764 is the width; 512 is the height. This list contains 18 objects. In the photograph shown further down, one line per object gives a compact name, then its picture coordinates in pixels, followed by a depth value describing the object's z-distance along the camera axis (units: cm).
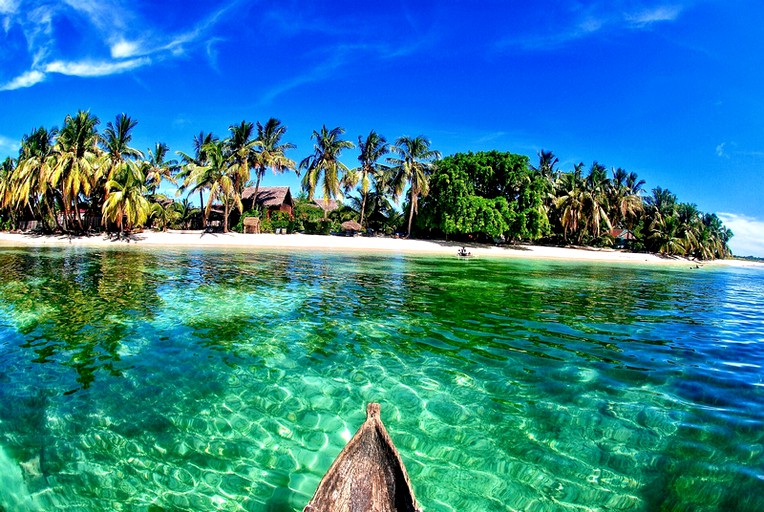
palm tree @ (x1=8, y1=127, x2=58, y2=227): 3562
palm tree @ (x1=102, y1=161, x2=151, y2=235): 3562
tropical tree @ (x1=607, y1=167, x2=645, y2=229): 5784
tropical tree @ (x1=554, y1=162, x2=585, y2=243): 5138
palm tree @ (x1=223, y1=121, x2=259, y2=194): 4509
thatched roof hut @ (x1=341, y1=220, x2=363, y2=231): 5139
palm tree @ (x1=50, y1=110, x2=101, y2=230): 3419
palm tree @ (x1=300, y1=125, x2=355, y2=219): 4909
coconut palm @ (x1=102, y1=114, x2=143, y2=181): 3900
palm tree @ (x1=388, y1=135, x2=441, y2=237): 4959
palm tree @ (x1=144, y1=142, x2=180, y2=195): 4847
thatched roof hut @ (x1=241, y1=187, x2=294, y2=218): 5497
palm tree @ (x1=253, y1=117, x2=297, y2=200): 4688
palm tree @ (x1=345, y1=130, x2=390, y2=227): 5177
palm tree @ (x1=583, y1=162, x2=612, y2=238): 5112
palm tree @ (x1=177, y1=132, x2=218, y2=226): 4438
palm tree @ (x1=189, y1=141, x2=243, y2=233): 4272
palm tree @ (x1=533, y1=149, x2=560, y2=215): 5721
